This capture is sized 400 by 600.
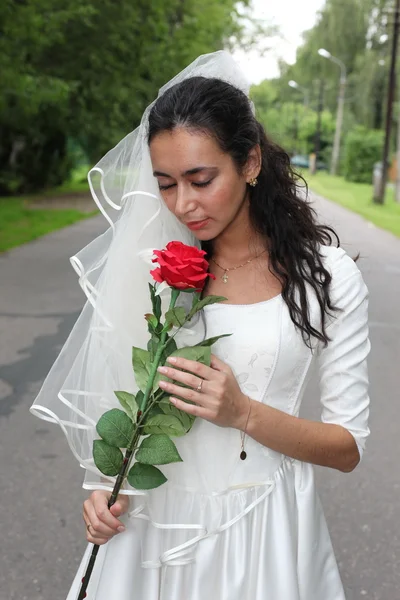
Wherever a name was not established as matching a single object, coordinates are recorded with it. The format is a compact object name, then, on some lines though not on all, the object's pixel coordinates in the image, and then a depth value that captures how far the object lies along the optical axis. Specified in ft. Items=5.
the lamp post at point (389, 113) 78.64
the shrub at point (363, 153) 144.56
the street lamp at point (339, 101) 120.26
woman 5.60
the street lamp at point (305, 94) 186.09
